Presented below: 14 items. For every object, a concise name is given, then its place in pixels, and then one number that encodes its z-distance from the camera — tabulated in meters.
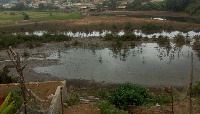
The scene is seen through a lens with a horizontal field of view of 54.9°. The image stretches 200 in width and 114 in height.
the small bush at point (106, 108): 6.44
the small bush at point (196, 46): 17.90
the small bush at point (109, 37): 21.85
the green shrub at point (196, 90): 8.91
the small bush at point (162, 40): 19.71
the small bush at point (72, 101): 7.40
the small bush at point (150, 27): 27.75
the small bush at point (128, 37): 21.70
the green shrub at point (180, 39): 20.34
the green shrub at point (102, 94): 9.20
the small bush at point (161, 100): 8.54
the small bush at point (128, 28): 27.88
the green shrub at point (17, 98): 6.41
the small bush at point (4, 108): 4.05
